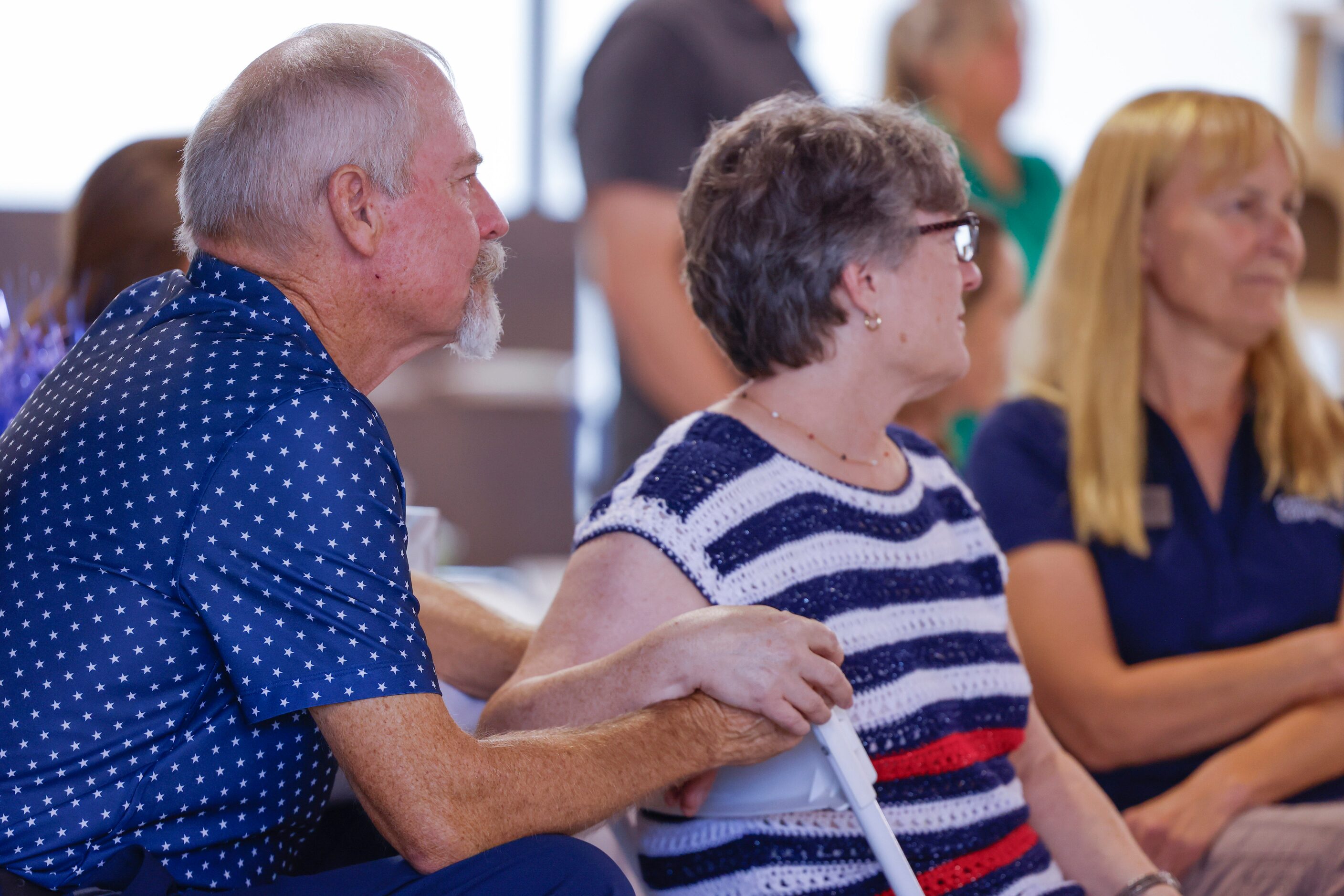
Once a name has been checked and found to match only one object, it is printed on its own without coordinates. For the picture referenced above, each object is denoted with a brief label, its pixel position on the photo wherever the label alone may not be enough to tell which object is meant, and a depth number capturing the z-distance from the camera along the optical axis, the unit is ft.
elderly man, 11.88
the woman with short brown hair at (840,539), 12.69
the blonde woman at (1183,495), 14.07
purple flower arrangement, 13.38
